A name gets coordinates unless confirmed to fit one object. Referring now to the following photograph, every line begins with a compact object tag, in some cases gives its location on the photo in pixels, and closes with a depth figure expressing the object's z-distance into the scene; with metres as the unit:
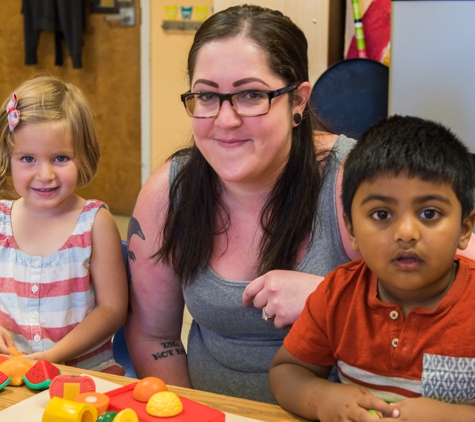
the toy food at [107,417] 0.93
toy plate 0.95
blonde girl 1.58
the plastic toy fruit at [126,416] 0.92
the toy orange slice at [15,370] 1.13
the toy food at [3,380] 1.11
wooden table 1.02
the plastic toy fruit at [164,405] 0.95
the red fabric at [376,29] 3.22
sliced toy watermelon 1.11
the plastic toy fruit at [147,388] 1.00
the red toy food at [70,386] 1.04
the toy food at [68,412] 0.93
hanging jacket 4.89
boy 0.95
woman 1.40
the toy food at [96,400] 0.96
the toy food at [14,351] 1.40
